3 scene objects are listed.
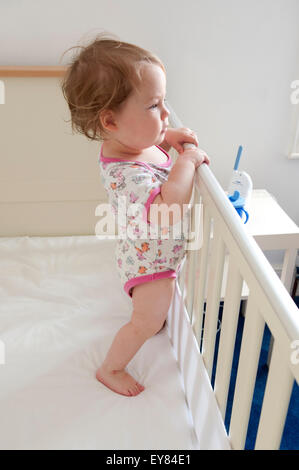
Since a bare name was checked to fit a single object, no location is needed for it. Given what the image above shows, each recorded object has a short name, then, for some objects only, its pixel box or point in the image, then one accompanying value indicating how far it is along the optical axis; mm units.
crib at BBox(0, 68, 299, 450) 576
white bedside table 1294
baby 814
